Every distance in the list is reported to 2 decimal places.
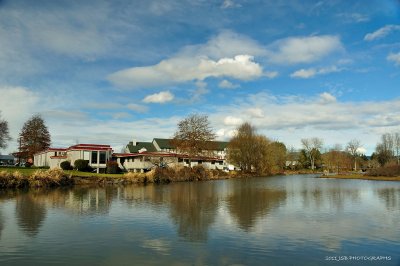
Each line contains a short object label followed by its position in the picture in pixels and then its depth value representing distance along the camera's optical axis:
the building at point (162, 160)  57.69
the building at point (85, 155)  50.06
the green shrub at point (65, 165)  47.75
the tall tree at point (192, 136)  66.56
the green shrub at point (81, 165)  47.97
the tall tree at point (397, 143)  93.16
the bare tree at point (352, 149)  105.29
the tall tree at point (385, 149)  88.06
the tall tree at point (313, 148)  109.69
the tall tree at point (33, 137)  66.81
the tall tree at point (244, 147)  77.56
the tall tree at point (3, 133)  57.53
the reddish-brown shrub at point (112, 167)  50.47
